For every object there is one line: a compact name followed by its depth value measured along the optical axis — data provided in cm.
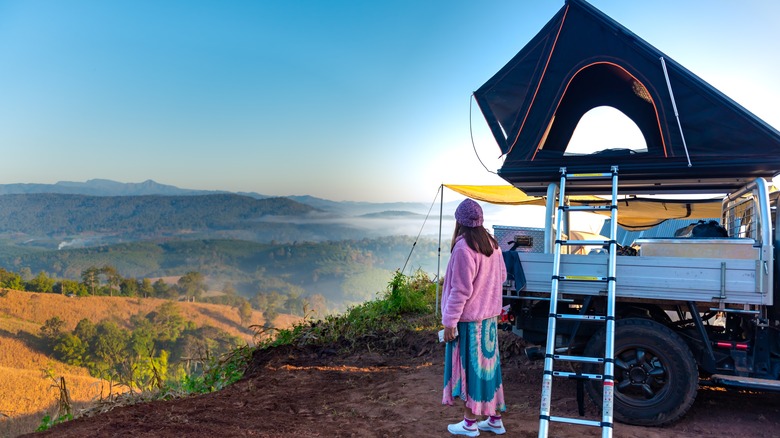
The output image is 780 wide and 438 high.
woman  432
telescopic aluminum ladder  411
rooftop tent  516
